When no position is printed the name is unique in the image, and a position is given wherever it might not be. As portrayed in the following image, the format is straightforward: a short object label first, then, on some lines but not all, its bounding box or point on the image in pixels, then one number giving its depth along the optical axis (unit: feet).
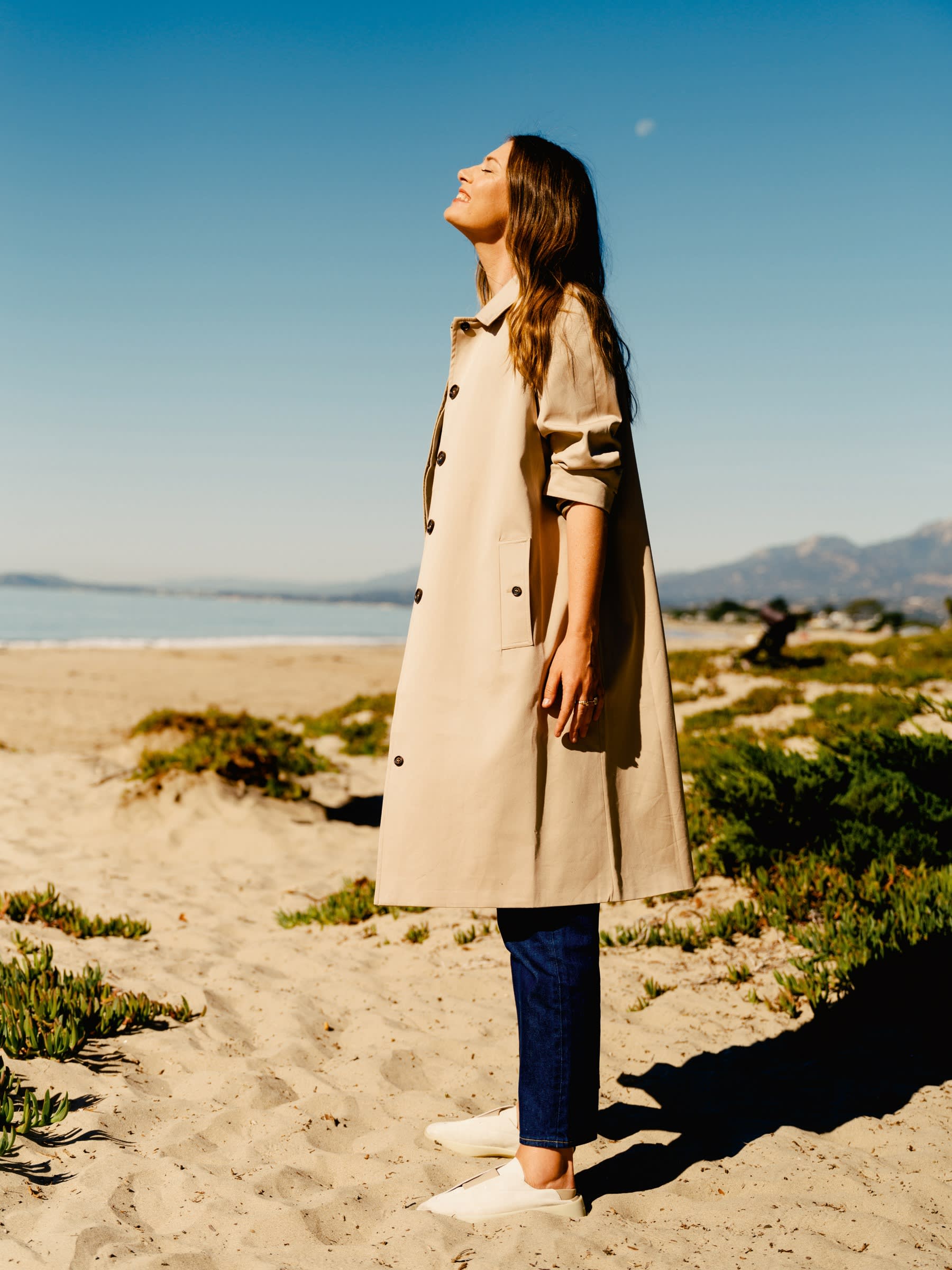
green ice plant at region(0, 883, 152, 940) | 13.53
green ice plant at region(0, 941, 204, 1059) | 9.07
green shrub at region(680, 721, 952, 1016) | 11.85
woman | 6.68
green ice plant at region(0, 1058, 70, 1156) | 7.39
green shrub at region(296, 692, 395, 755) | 30.32
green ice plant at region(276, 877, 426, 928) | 14.92
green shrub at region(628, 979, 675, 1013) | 11.30
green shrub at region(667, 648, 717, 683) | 41.27
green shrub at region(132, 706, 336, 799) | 21.86
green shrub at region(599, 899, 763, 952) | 13.14
